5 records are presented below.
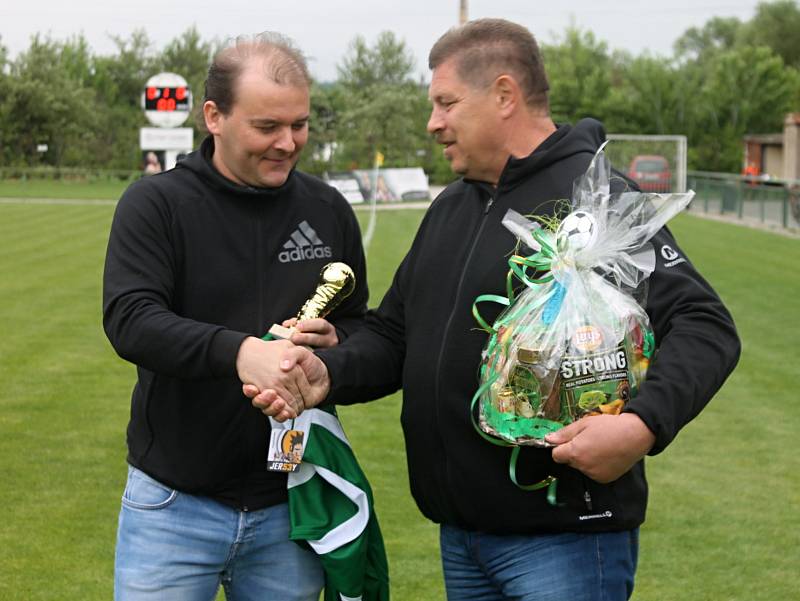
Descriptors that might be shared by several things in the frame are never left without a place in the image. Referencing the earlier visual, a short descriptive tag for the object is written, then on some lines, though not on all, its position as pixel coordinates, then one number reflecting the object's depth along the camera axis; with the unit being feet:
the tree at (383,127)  189.16
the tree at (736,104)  198.90
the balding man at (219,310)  11.16
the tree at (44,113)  203.62
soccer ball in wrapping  9.82
